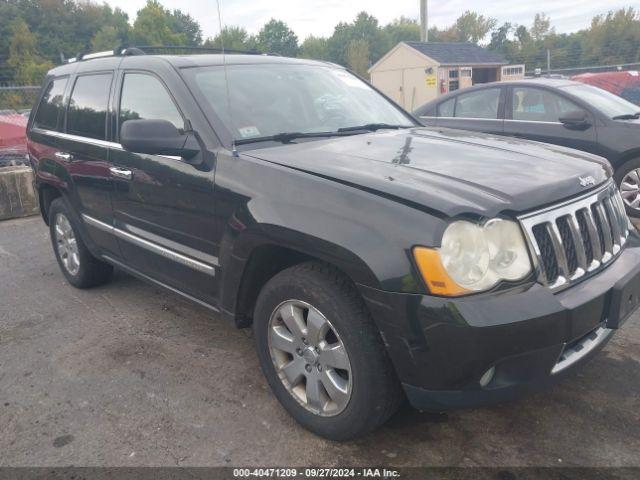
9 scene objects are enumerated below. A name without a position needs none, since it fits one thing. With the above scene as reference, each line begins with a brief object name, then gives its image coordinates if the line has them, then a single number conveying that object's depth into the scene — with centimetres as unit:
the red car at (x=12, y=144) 998
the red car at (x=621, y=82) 1295
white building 2305
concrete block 764
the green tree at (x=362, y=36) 8864
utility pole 1511
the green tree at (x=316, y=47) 8406
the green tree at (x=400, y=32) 9688
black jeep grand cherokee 205
